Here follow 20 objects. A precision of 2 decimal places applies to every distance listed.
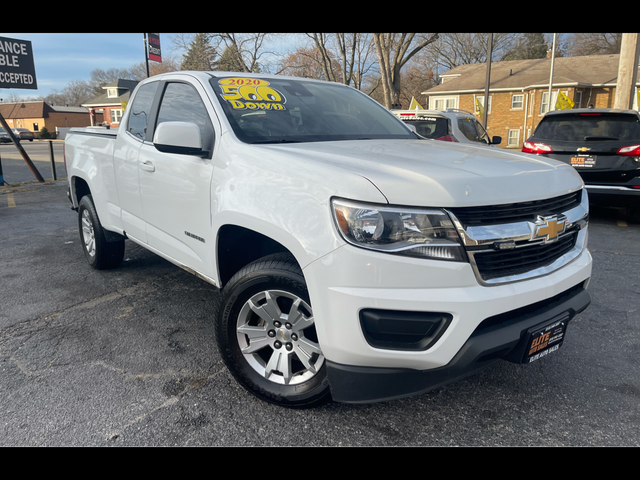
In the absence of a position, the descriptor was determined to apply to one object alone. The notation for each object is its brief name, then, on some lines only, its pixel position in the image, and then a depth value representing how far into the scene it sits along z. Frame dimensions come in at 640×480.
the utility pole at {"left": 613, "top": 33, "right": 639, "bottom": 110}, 11.28
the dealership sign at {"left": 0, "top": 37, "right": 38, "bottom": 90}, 12.10
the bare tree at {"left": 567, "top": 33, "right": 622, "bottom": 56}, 50.89
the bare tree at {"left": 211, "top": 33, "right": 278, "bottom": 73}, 30.82
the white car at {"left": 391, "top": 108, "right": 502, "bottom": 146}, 9.27
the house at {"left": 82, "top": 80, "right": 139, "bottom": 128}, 62.31
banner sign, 18.02
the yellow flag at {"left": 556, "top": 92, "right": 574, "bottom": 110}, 20.55
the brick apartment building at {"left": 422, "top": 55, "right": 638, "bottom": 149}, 33.03
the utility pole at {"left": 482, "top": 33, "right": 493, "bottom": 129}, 22.45
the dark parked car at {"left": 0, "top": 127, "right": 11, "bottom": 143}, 45.31
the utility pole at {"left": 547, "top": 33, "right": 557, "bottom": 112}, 29.89
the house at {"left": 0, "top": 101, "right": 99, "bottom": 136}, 72.38
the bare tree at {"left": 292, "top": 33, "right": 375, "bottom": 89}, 25.44
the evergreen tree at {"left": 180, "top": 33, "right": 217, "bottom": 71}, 38.88
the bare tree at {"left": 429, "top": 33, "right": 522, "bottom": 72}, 49.56
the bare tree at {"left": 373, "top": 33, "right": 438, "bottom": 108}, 21.78
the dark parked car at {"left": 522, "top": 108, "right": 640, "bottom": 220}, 6.86
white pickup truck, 2.05
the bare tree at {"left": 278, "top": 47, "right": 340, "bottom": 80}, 33.84
